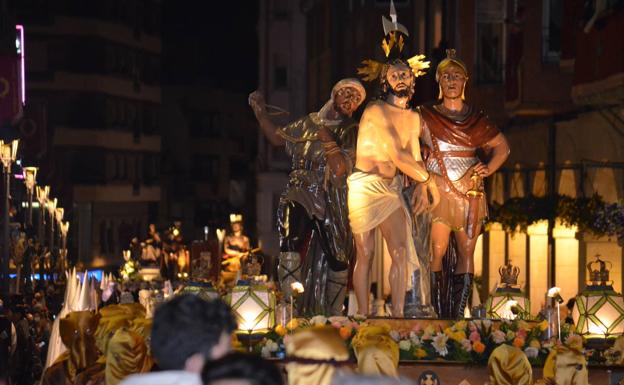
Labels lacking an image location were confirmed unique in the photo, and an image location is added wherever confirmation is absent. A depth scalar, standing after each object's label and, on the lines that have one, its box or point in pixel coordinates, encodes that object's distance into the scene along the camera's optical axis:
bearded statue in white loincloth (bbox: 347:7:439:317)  17.45
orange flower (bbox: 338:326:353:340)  15.90
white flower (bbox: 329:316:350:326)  16.41
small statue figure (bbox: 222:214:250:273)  39.84
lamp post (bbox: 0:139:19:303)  34.22
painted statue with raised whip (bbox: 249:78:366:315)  19.69
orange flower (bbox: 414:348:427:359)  16.06
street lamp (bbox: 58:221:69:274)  57.05
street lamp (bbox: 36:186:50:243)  56.22
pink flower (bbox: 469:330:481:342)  16.11
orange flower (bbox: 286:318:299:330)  16.27
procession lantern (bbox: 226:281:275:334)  16.42
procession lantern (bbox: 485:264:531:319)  18.09
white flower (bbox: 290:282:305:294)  18.19
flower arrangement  15.98
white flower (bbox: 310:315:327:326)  16.36
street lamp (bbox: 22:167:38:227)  49.79
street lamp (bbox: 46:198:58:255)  57.34
